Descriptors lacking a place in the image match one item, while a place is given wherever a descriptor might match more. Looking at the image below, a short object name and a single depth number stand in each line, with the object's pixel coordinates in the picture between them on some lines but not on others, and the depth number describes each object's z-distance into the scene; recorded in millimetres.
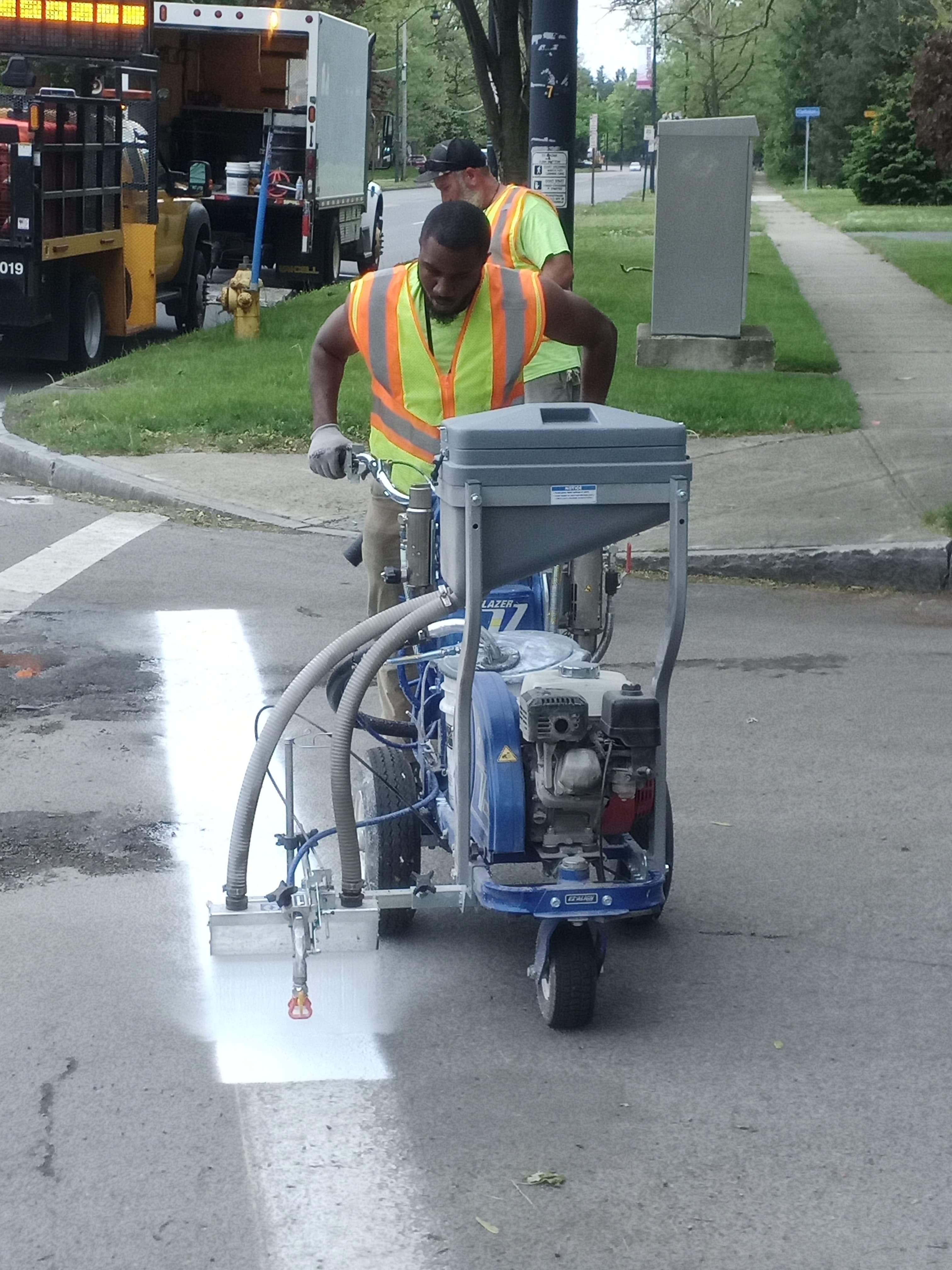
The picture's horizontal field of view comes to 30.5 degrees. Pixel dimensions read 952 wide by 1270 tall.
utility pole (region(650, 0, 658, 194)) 26666
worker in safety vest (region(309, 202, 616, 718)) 4527
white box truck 20609
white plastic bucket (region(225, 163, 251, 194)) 20688
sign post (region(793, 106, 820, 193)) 65938
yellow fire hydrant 16062
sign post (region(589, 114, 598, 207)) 45062
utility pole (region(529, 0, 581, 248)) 10438
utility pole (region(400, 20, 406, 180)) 75269
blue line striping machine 3654
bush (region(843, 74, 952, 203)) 56375
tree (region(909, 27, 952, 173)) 37562
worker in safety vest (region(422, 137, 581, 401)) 6777
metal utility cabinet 14344
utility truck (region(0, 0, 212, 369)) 13539
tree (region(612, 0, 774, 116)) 25609
